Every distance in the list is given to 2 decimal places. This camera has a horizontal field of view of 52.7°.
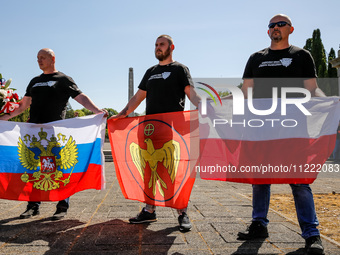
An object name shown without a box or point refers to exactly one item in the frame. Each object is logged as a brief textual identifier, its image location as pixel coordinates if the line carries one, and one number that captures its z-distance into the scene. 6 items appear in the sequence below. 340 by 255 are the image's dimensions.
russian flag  4.30
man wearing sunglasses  3.20
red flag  3.88
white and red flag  3.25
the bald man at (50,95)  4.49
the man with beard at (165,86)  4.05
